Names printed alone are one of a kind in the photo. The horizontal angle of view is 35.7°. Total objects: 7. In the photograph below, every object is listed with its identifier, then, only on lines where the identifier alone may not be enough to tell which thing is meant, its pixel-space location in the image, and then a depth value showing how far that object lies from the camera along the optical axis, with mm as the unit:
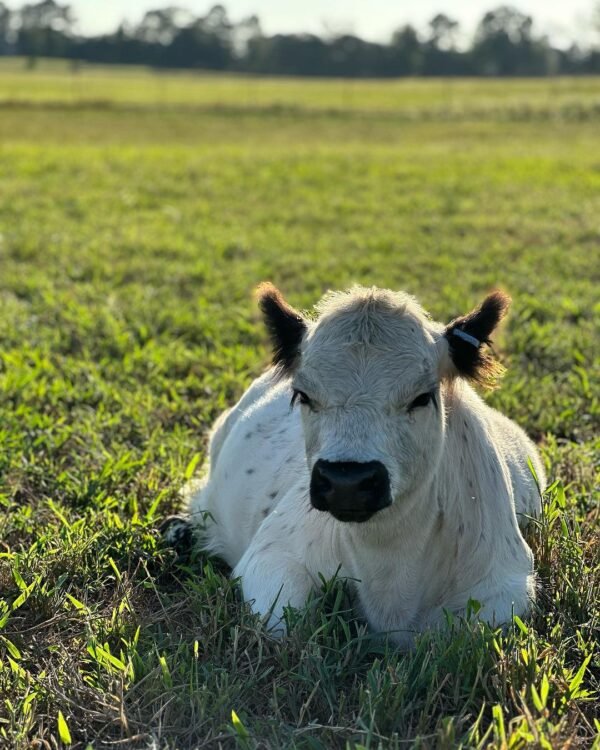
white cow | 3342
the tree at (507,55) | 110500
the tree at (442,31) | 113188
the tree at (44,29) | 114312
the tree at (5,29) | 128500
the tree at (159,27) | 117312
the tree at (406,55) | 107438
